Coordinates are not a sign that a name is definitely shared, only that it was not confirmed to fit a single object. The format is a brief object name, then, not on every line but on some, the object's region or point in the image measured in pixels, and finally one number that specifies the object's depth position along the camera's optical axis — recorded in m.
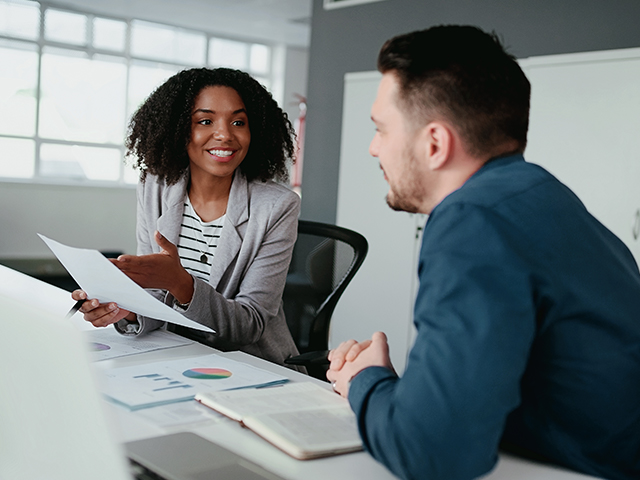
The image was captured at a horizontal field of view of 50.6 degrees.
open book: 0.96
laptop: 0.52
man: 0.79
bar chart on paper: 1.16
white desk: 0.90
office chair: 2.08
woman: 1.83
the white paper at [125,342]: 1.47
